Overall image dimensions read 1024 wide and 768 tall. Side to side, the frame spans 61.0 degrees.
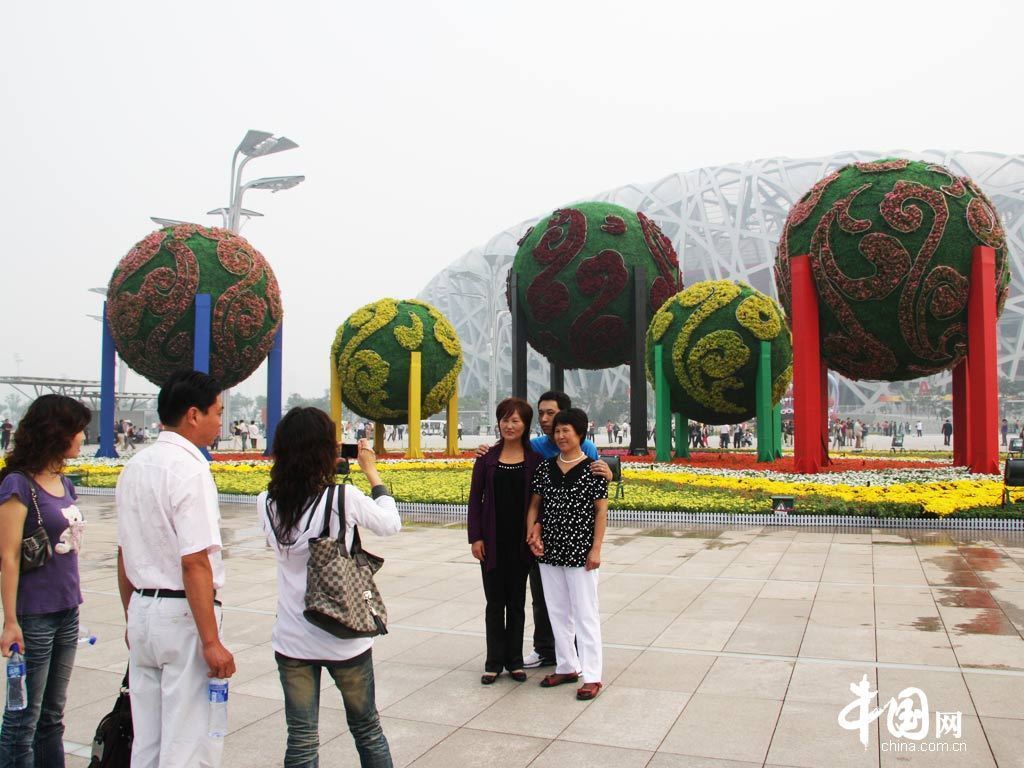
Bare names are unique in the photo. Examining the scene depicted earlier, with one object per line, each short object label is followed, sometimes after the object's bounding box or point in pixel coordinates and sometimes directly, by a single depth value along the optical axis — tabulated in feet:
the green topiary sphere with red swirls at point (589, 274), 67.67
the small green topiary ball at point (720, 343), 58.49
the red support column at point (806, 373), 48.42
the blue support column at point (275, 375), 73.05
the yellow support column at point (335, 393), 75.41
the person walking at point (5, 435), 96.34
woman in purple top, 10.43
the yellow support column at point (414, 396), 69.92
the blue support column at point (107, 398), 69.00
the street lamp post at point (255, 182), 108.78
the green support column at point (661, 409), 61.77
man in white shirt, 8.88
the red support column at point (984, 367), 44.27
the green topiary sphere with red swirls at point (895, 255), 45.42
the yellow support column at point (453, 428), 77.56
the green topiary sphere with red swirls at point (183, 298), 62.08
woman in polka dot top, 14.84
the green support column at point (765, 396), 57.93
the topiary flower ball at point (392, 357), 71.00
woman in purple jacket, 15.61
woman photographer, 9.74
